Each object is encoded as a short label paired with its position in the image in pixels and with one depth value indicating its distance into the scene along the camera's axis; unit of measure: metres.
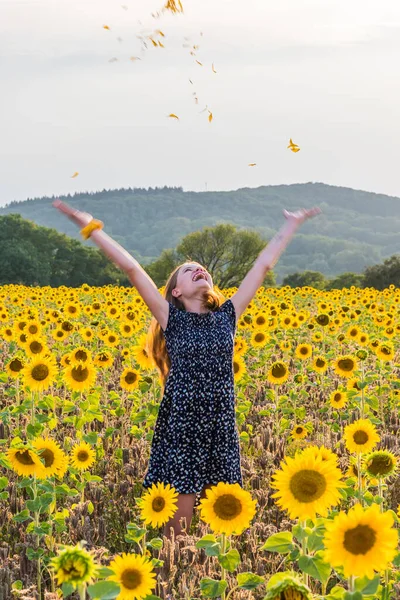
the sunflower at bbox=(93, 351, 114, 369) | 6.57
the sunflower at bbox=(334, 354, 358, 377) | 6.70
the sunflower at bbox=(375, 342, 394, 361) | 7.55
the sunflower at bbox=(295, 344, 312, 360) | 8.35
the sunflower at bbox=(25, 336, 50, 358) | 5.85
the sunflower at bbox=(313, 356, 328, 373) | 7.46
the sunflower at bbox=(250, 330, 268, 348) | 8.44
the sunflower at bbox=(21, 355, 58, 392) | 5.21
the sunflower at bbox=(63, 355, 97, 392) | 5.59
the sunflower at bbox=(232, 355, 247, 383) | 6.61
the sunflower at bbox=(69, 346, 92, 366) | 5.96
